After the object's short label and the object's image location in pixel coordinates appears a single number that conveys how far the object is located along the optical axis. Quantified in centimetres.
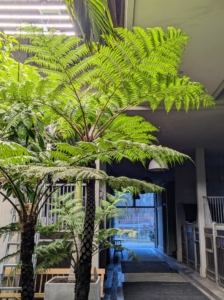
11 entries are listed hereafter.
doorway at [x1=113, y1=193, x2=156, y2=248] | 1377
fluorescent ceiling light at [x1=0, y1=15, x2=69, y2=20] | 321
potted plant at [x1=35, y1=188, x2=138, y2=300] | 266
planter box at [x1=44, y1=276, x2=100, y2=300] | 267
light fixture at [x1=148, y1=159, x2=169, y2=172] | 555
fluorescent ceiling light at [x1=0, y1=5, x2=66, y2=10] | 301
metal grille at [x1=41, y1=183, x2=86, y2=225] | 422
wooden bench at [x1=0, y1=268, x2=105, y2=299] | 313
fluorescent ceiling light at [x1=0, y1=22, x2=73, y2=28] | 336
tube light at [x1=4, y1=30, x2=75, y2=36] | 351
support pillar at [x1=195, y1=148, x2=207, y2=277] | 592
